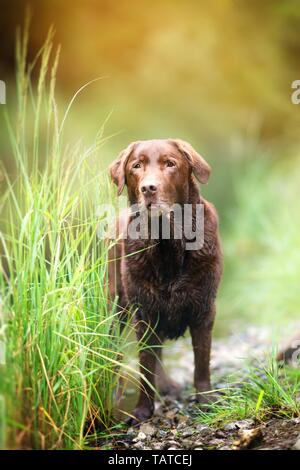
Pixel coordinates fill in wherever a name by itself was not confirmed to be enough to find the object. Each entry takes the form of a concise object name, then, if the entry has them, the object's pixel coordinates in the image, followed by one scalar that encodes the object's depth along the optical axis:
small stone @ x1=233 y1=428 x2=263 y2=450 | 2.96
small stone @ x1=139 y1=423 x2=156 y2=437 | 3.55
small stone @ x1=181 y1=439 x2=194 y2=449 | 3.18
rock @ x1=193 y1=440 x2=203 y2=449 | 3.18
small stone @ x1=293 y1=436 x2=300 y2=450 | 2.82
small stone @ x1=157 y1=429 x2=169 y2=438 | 3.50
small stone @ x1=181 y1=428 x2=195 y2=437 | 3.44
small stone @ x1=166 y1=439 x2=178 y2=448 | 3.26
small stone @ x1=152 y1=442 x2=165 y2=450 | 3.23
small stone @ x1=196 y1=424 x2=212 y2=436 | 3.40
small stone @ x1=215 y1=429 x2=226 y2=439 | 3.26
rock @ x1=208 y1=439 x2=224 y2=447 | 3.15
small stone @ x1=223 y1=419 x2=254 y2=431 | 3.32
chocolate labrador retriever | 3.50
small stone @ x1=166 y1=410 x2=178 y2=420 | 3.92
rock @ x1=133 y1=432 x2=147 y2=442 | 3.43
